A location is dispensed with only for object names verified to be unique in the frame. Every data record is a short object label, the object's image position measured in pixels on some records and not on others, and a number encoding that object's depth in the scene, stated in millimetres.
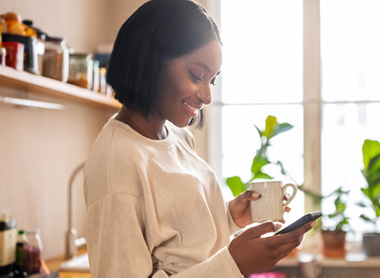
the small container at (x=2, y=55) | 1586
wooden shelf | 1667
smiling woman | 912
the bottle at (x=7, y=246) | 1723
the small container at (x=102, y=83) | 2488
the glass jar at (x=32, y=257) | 1820
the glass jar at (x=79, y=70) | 2205
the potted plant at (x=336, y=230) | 2865
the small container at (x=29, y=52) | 1729
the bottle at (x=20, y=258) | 1823
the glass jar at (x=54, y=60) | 1997
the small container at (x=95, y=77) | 2378
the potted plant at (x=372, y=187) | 2861
